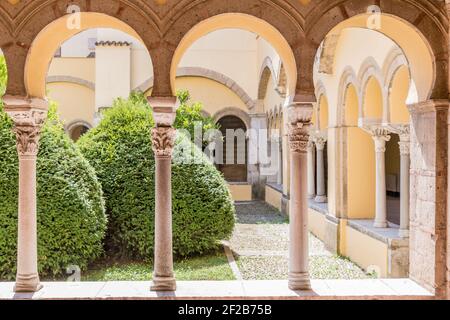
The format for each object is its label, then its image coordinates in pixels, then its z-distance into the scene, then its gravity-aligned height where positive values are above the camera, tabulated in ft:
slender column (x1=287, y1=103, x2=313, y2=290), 16.48 -1.13
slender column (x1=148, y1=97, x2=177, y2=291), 16.38 -1.18
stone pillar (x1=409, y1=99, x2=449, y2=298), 16.11 -1.04
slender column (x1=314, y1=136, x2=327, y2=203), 39.36 -1.02
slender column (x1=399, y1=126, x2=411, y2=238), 25.27 -1.25
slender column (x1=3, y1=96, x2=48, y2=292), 16.24 -0.98
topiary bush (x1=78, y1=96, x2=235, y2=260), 27.30 -1.39
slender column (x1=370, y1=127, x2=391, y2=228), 28.12 -0.95
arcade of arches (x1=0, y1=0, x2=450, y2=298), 16.10 +2.82
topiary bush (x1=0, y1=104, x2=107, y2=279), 22.90 -1.81
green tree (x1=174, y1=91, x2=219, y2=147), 44.34 +3.66
